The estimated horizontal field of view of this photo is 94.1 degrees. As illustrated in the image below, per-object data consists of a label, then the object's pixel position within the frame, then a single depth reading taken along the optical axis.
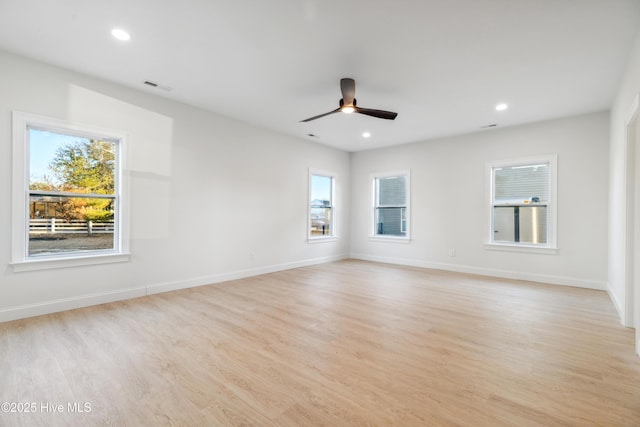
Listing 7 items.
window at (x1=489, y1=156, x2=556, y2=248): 5.16
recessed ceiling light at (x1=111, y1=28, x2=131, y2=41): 2.73
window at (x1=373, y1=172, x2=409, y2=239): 6.94
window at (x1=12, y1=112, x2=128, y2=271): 3.24
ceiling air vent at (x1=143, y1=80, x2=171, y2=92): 3.82
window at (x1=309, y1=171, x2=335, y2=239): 6.86
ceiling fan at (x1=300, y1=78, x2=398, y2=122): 3.51
